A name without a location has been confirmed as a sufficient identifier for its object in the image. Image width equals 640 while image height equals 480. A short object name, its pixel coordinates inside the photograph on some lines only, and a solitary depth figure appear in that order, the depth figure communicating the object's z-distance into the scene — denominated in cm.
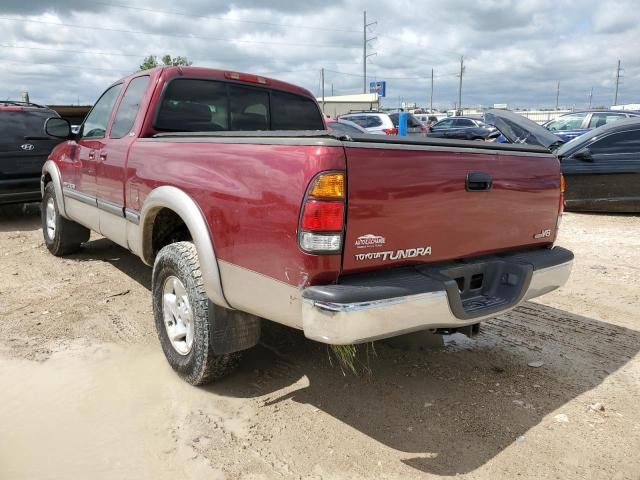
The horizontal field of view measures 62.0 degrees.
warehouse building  5033
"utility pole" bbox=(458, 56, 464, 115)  6644
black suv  767
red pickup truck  231
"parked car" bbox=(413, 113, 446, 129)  3503
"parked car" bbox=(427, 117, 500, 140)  1815
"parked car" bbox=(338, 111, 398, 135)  1719
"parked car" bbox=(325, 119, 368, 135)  1244
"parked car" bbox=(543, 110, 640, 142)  1339
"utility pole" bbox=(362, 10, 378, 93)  5578
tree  4609
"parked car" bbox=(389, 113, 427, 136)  2195
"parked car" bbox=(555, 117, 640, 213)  805
